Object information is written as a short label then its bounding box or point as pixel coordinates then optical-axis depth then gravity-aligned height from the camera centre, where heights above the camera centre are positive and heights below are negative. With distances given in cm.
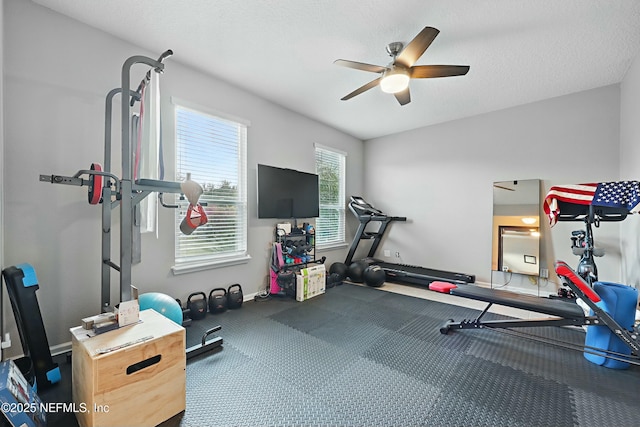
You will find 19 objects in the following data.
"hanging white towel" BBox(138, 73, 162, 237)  207 +62
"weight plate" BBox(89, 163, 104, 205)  177 +18
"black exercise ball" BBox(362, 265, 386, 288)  428 -107
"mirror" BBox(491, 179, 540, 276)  377 -22
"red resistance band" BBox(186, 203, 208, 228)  192 -4
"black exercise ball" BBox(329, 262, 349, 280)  452 -101
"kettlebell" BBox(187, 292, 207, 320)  281 -105
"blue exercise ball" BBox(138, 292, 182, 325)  223 -81
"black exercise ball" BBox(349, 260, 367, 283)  450 -103
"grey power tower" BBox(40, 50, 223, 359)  173 +16
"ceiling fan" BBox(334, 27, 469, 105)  220 +134
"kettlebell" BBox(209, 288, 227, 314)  299 -107
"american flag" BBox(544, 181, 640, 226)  220 +16
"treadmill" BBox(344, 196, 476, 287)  423 -99
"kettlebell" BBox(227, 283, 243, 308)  317 -106
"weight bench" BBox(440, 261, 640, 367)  195 -83
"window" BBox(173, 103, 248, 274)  296 +38
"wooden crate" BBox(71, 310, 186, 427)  129 -89
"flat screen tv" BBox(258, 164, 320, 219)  361 +28
